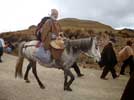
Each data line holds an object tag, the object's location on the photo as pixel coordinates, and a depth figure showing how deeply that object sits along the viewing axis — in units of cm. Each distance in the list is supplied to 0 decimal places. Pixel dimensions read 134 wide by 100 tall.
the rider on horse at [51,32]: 222
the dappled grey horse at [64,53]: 235
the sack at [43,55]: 233
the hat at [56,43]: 231
